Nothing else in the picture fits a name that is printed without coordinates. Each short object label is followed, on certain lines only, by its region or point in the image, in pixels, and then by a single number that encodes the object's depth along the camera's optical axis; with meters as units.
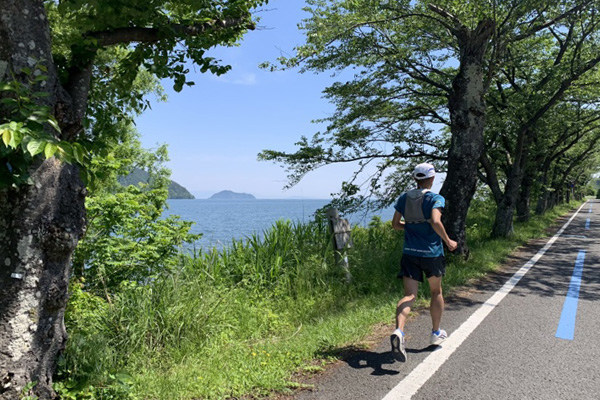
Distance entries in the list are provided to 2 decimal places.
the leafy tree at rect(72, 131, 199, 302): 5.61
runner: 4.33
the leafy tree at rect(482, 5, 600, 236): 12.74
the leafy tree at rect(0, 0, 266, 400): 2.74
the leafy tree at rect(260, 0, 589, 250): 8.90
